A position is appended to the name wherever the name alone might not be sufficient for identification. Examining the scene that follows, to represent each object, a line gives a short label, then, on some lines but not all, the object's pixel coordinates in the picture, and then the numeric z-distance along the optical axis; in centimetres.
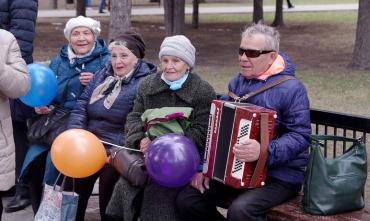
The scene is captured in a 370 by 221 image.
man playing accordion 414
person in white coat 443
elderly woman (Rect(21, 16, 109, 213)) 515
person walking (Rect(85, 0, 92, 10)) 3669
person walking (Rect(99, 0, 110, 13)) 3252
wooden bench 412
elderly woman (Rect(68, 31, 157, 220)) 492
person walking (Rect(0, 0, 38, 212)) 536
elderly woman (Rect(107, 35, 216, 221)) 461
